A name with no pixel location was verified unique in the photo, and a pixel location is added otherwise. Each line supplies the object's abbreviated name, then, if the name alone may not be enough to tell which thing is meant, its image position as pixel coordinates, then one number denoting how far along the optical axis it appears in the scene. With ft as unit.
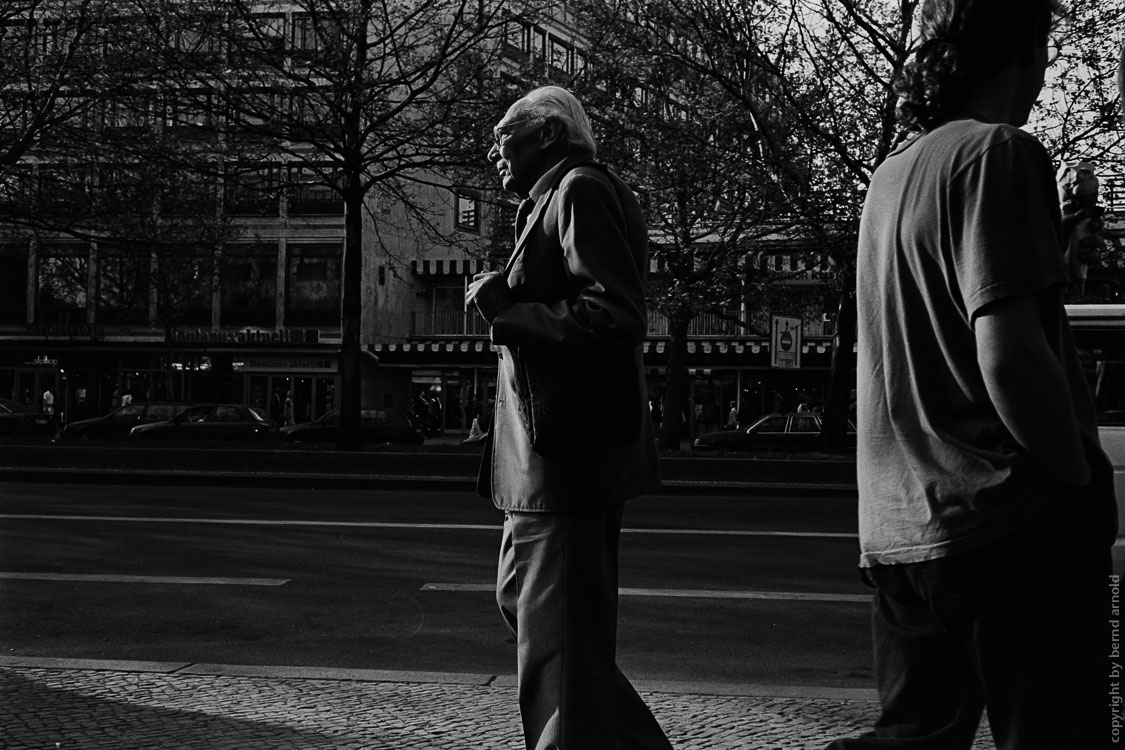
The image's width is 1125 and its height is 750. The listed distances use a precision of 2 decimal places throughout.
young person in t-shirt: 6.47
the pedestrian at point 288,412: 150.41
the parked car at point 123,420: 112.47
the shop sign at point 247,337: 159.43
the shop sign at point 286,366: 161.07
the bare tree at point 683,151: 70.64
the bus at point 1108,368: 24.23
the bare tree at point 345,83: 65.31
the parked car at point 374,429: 116.57
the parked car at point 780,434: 99.14
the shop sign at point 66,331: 159.02
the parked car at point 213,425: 107.65
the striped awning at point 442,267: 165.20
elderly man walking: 10.16
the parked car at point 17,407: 121.19
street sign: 68.13
